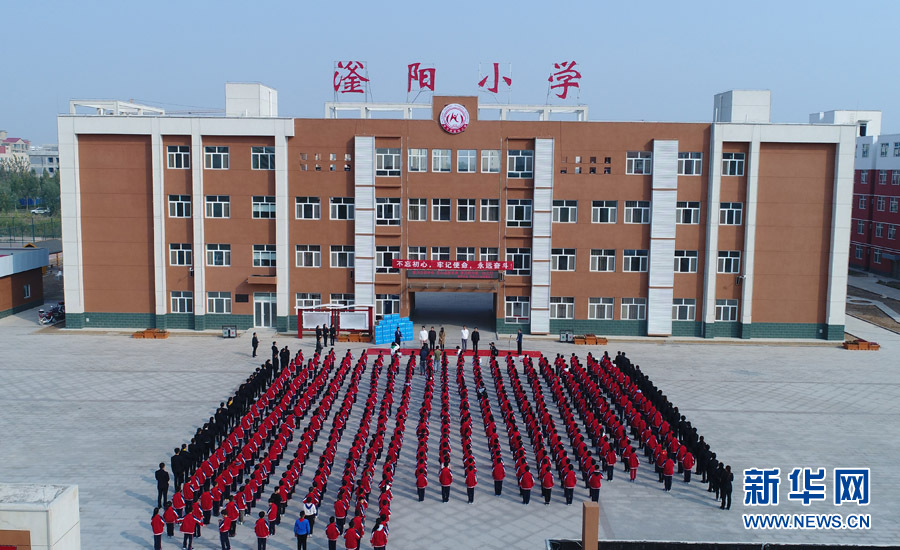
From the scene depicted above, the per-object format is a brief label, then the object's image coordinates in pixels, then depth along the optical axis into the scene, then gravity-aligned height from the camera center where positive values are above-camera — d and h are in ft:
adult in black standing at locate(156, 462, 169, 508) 53.16 -18.82
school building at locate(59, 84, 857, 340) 111.75 -0.63
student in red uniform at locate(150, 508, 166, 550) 46.73 -18.81
